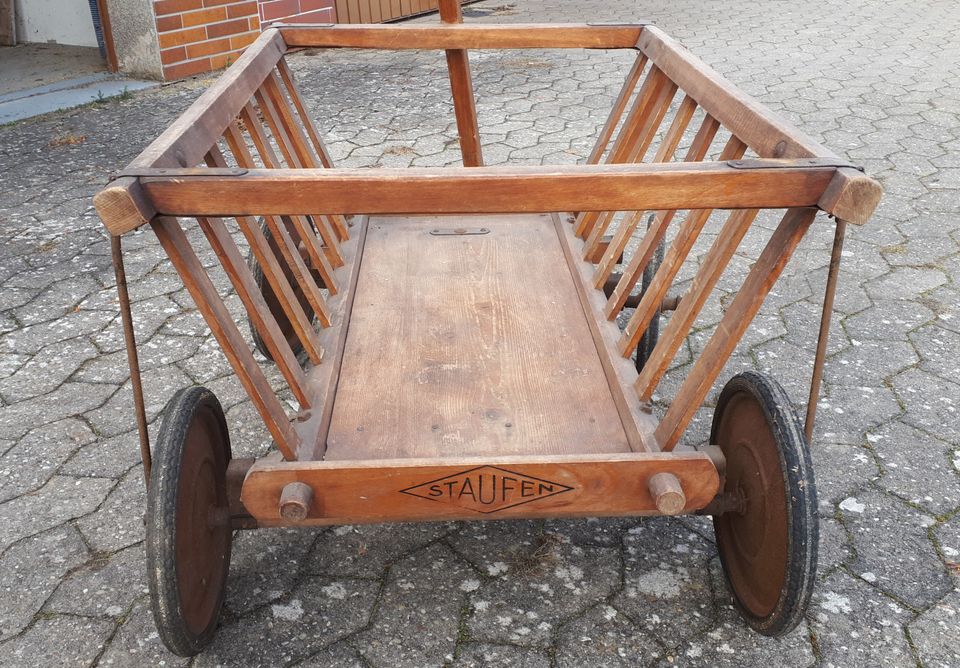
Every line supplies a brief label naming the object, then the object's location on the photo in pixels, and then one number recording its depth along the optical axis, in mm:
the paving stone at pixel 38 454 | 2418
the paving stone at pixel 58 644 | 1840
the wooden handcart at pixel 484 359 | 1433
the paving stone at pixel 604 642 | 1825
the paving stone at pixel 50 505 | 2244
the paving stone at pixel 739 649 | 1815
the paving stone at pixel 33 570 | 1967
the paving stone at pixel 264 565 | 1996
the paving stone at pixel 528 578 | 1918
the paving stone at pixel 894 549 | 2029
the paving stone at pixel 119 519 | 2197
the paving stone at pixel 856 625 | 1836
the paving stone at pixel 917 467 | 2336
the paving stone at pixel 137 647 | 1828
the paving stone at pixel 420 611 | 1846
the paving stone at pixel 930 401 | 2637
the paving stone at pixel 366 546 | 2090
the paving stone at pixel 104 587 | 1979
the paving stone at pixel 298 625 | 1835
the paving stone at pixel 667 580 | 1916
